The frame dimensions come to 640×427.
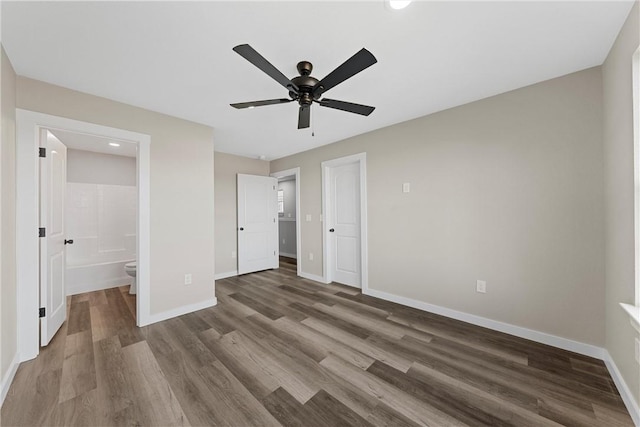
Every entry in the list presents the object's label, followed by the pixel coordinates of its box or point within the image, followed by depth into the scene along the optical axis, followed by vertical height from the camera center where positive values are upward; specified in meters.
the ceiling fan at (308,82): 1.29 +0.88
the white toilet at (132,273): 3.44 -0.82
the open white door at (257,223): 4.55 -0.15
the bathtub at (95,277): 3.48 -0.93
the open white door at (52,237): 2.08 -0.18
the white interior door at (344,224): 3.75 -0.15
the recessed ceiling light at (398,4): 1.23 +1.13
